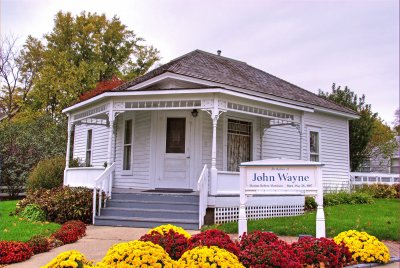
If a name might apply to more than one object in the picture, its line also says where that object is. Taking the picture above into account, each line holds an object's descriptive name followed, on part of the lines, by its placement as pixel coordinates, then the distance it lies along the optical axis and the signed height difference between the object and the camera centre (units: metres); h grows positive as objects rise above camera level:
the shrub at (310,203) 13.52 -0.95
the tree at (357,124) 23.72 +3.15
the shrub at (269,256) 5.03 -1.07
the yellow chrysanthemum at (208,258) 4.50 -0.99
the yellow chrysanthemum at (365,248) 6.10 -1.11
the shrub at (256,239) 5.77 -0.95
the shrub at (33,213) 10.82 -1.26
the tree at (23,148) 20.11 +1.07
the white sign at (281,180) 6.97 -0.10
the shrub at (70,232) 8.02 -1.33
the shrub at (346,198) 14.60 -0.84
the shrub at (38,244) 7.14 -1.38
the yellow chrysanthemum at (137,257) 4.34 -0.96
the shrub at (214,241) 5.28 -0.93
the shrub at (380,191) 18.80 -0.64
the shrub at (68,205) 10.62 -0.99
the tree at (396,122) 37.62 +5.52
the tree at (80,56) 30.05 +9.88
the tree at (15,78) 31.92 +7.42
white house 10.91 +1.23
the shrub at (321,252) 5.51 -1.09
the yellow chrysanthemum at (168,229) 6.09 -0.90
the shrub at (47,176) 15.93 -0.33
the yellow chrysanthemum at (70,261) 4.27 -1.01
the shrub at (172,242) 5.44 -0.98
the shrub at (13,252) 6.47 -1.42
